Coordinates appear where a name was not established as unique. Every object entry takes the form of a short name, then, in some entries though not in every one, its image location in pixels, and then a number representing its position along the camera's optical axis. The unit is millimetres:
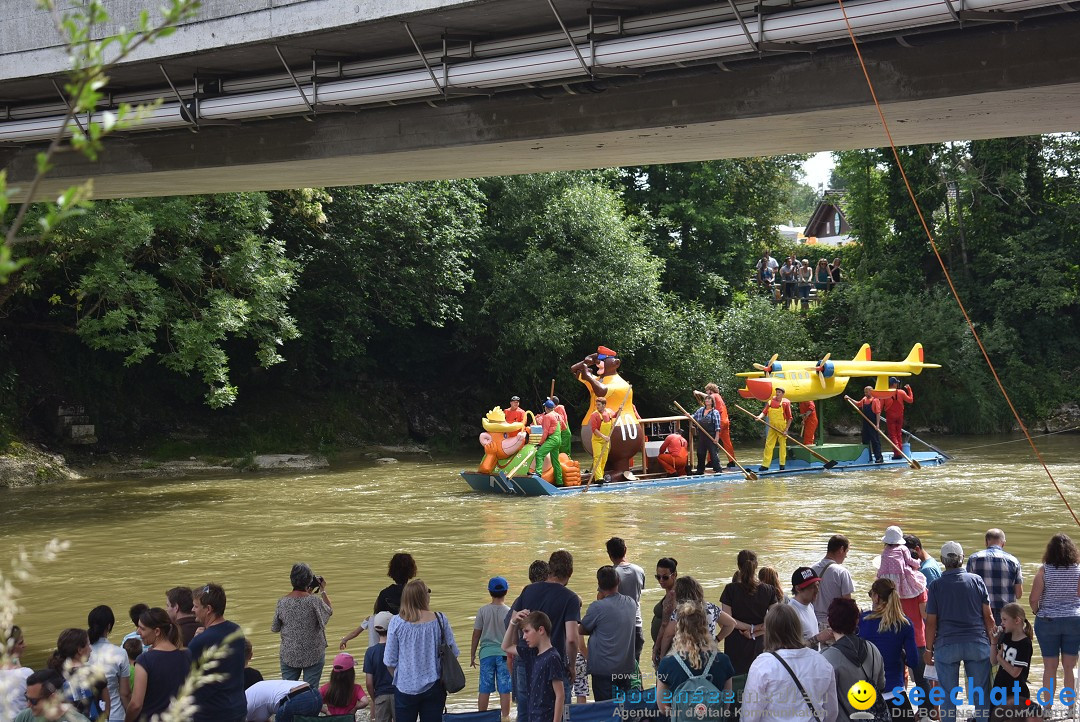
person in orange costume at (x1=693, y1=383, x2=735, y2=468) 25344
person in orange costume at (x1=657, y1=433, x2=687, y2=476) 24906
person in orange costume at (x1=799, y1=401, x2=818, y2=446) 27344
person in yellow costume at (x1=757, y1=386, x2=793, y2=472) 25141
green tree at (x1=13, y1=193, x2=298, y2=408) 24703
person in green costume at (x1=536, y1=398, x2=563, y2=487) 23078
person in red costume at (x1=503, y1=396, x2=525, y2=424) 23547
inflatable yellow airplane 25594
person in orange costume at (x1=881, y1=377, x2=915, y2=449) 26594
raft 23047
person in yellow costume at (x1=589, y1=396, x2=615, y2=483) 23641
